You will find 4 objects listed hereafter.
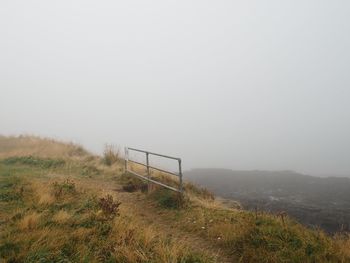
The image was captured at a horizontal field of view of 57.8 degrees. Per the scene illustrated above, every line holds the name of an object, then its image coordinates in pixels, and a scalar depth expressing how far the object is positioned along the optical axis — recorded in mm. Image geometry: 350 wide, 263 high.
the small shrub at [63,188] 8672
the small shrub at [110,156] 16766
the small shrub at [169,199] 9430
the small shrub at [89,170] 14359
